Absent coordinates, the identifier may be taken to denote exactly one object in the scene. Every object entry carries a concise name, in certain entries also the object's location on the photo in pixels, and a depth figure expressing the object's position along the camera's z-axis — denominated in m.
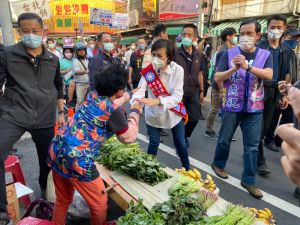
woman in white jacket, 3.23
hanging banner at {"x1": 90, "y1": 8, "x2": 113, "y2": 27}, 14.49
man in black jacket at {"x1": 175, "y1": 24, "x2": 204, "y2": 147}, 4.46
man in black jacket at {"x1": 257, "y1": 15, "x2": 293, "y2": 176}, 3.76
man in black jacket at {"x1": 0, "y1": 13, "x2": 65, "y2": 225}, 2.78
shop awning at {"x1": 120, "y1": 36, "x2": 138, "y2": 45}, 29.11
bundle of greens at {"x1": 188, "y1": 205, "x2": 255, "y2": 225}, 2.12
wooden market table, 2.43
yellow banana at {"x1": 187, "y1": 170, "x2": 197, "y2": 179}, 3.02
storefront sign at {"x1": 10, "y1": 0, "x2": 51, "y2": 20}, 9.06
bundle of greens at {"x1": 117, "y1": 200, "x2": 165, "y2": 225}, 2.02
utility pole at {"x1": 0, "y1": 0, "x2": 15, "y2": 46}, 4.77
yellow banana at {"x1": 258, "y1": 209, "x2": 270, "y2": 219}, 2.43
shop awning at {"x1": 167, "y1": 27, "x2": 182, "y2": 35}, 21.12
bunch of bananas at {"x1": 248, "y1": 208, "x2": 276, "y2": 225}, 2.41
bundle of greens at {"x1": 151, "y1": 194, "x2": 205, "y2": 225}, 2.12
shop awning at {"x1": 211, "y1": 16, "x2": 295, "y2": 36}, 17.18
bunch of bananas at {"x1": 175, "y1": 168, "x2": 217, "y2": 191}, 2.83
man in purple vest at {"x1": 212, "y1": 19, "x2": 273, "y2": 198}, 3.14
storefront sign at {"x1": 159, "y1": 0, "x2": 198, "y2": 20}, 20.38
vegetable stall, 2.13
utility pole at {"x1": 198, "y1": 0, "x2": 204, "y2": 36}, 14.89
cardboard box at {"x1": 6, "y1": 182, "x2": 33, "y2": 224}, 2.65
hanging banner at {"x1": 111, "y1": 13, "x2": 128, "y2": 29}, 15.17
